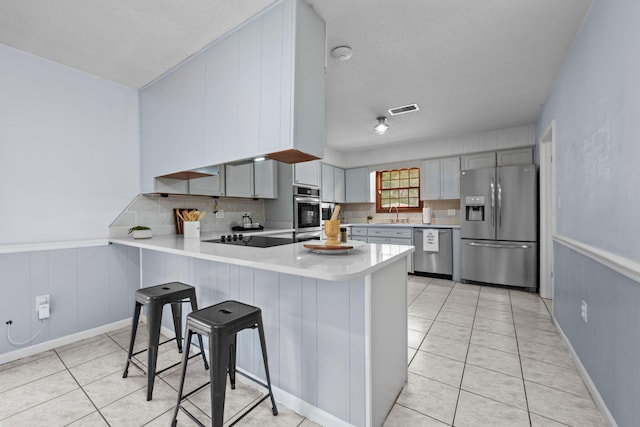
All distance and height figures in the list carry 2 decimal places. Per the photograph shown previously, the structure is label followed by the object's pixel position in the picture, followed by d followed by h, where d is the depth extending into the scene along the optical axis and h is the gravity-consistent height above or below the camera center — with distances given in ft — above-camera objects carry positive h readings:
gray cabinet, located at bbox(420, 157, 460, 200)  15.90 +2.00
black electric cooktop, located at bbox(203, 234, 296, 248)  7.21 -0.79
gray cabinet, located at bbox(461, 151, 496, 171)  14.93 +2.86
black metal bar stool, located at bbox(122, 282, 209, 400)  5.58 -1.97
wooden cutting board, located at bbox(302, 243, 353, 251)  5.02 -0.62
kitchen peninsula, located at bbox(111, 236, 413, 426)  4.40 -2.00
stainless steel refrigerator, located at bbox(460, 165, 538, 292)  12.69 -0.64
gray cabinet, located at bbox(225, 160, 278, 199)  11.53 +1.49
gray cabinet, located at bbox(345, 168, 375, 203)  19.08 +1.95
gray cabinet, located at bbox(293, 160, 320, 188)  13.74 +2.04
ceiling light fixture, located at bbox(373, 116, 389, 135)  12.23 +3.88
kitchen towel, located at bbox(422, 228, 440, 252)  15.39 -1.55
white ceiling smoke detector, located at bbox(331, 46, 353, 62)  7.16 +4.25
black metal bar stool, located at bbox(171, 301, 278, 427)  4.13 -1.91
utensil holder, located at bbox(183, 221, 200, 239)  8.78 -0.49
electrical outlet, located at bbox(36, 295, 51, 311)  7.59 -2.37
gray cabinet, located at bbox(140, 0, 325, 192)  5.39 +2.69
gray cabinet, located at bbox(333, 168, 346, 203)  18.90 +1.93
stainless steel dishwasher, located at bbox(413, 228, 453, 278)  15.19 -2.42
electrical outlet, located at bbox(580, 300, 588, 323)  6.09 -2.20
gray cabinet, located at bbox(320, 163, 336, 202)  17.65 +1.87
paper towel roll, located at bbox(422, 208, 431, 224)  16.83 -0.17
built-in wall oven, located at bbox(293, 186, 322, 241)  13.57 +0.01
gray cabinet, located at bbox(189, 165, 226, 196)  10.25 +1.09
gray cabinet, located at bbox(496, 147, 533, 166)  14.07 +2.88
